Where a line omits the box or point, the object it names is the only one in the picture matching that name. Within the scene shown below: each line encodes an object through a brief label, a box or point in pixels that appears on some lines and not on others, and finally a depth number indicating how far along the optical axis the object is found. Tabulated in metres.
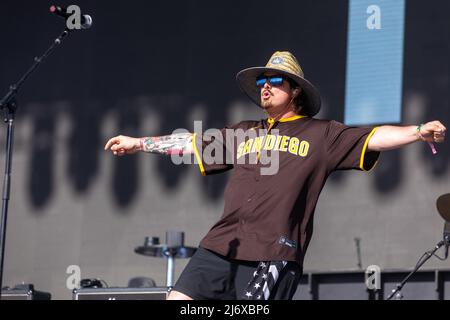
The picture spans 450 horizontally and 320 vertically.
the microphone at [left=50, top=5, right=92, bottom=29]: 10.71
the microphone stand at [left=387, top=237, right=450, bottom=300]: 13.13
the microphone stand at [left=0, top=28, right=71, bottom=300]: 10.44
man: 8.33
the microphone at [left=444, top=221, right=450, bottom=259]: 13.29
